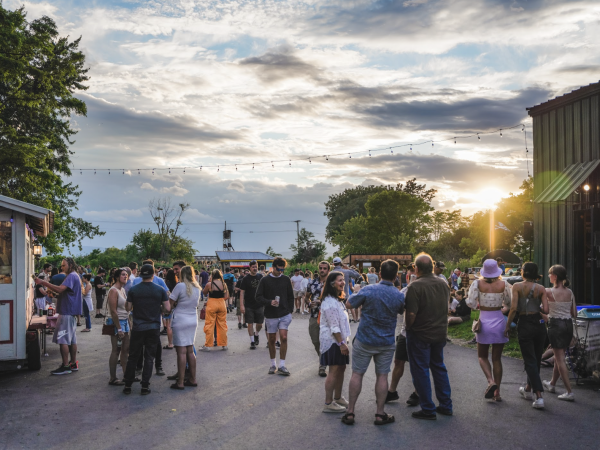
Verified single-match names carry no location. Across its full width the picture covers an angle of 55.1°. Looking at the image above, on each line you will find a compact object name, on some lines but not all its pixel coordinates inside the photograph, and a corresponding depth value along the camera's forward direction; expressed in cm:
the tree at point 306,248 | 9481
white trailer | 952
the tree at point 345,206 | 8506
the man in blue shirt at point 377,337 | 659
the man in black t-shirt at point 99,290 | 2038
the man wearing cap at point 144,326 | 824
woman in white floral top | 698
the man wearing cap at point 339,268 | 1294
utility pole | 9262
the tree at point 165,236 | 7119
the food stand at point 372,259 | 4141
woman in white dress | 851
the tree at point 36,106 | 2292
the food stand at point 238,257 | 7925
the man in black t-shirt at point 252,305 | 1317
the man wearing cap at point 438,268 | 1028
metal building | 1334
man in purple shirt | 987
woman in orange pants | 1178
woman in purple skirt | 760
